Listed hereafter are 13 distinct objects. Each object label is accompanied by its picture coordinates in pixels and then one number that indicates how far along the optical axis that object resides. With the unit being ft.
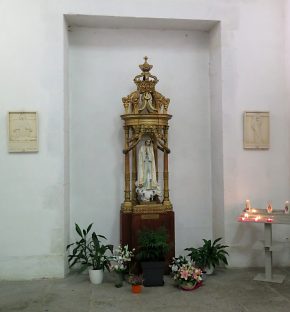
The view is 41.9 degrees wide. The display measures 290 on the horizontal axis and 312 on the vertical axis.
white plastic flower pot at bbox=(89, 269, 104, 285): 13.55
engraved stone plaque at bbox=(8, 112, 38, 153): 14.28
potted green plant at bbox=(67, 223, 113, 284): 13.63
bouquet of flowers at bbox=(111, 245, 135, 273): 13.29
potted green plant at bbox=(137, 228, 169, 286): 13.02
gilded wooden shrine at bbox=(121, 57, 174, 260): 14.40
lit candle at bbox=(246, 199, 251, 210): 14.43
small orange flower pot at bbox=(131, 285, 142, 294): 12.44
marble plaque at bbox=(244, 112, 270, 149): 15.57
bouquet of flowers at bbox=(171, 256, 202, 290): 12.59
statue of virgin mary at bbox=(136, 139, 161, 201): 14.92
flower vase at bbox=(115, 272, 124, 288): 13.13
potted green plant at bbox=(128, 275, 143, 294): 12.45
